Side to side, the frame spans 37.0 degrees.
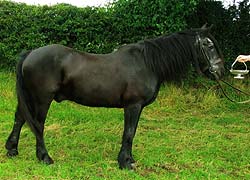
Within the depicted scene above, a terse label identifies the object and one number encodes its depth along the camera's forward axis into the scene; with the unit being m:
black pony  4.43
